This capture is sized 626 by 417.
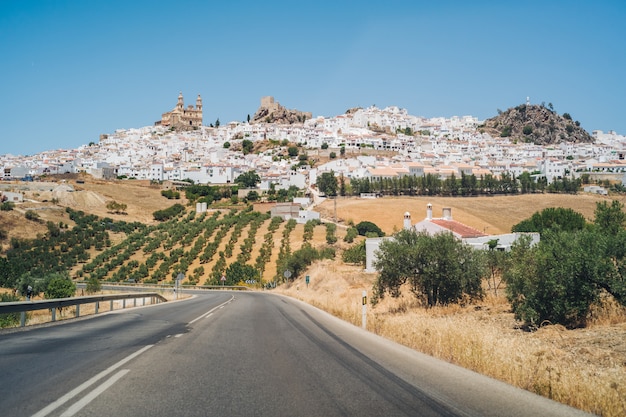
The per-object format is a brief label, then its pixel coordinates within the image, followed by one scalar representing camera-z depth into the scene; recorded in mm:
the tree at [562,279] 15953
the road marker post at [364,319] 17383
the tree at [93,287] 43934
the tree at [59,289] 34969
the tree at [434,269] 24953
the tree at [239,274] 70688
